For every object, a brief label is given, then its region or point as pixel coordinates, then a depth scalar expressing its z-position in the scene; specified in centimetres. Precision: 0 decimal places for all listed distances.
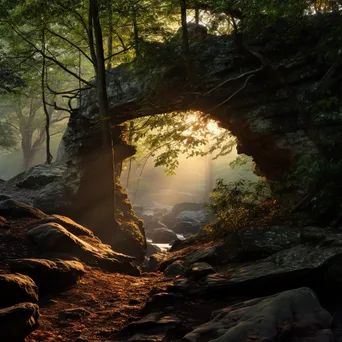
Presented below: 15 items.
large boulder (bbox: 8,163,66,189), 1708
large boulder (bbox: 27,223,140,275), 756
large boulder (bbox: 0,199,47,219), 949
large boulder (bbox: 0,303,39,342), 362
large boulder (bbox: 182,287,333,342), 330
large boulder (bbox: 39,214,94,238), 940
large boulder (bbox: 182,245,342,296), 489
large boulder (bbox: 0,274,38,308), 449
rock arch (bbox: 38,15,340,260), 997
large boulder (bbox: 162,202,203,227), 3488
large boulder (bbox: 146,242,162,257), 1664
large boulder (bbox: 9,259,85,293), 568
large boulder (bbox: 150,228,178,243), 2317
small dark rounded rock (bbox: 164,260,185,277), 834
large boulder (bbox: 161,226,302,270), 697
